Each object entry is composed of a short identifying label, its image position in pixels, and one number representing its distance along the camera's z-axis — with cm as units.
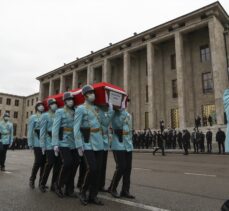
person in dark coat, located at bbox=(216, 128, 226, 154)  2023
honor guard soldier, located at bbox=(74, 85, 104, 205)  476
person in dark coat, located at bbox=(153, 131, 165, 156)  1974
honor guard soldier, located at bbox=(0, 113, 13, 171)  1045
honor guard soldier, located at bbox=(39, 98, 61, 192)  623
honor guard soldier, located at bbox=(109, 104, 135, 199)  526
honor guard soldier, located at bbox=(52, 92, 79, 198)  553
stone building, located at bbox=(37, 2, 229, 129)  3302
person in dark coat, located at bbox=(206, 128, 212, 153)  2128
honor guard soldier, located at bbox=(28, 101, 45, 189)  704
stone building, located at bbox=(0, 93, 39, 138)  7575
